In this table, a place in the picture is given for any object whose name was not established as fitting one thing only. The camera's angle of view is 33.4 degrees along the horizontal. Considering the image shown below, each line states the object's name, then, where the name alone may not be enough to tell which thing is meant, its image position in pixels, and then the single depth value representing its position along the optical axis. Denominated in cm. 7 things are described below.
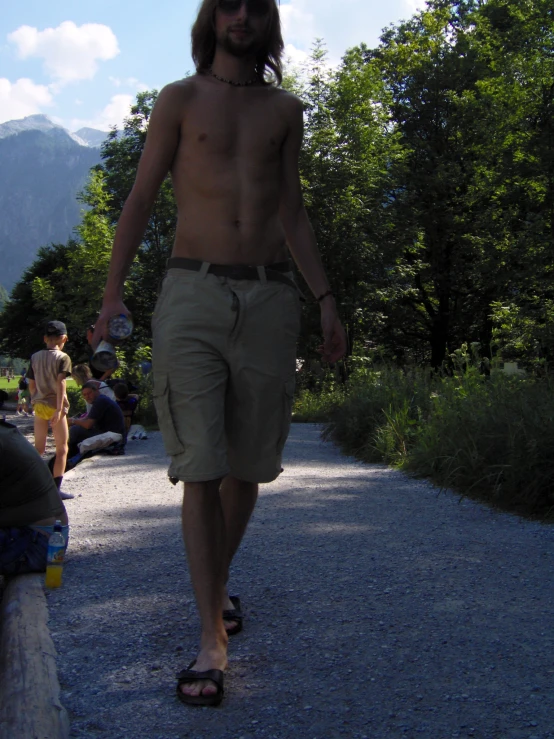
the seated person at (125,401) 1454
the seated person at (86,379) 1162
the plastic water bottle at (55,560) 438
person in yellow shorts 903
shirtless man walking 305
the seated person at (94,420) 1141
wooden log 256
